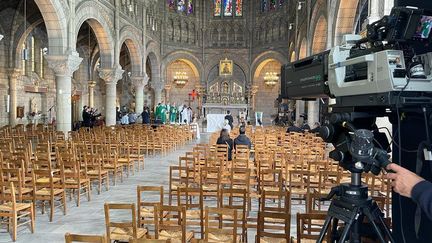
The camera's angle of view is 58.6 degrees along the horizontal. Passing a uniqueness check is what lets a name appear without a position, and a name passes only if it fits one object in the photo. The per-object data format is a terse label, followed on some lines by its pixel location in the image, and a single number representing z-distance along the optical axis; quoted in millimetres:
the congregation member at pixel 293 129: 18812
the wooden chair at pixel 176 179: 7502
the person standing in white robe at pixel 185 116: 30991
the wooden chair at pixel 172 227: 4578
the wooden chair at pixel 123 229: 4648
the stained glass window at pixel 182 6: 39844
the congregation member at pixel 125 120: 27219
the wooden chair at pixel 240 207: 5256
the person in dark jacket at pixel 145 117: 25781
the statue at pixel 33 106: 25969
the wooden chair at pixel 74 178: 7785
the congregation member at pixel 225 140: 12066
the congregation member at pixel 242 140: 12281
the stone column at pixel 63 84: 17484
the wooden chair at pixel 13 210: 5777
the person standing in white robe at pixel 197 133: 25377
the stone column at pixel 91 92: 33019
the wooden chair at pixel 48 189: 6996
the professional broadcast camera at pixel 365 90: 2305
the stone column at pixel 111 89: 23875
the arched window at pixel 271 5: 38375
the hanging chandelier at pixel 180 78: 42212
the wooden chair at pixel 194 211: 5527
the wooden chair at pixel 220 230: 4215
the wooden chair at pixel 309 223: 4430
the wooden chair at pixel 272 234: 4594
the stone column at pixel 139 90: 30547
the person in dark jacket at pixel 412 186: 2043
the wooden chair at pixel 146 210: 5295
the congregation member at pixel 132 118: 28475
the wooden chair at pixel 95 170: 8977
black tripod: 2695
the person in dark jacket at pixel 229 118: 23597
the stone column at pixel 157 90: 37781
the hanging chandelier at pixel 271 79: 40938
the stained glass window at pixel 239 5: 41719
